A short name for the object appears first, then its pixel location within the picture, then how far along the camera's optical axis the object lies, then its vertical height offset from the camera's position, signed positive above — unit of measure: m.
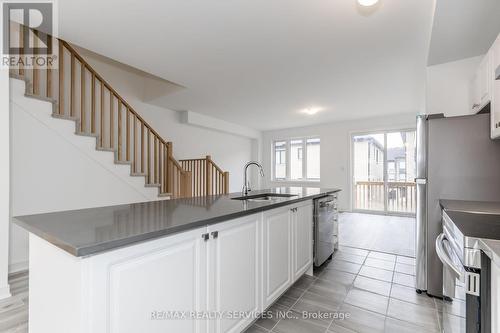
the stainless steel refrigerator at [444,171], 1.99 -0.04
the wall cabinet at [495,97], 1.70 +0.52
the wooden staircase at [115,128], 3.01 +0.61
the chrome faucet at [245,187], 2.49 -0.22
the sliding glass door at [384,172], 5.96 -0.14
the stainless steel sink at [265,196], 2.48 -0.32
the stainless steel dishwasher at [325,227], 2.63 -0.73
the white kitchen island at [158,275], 0.87 -0.50
